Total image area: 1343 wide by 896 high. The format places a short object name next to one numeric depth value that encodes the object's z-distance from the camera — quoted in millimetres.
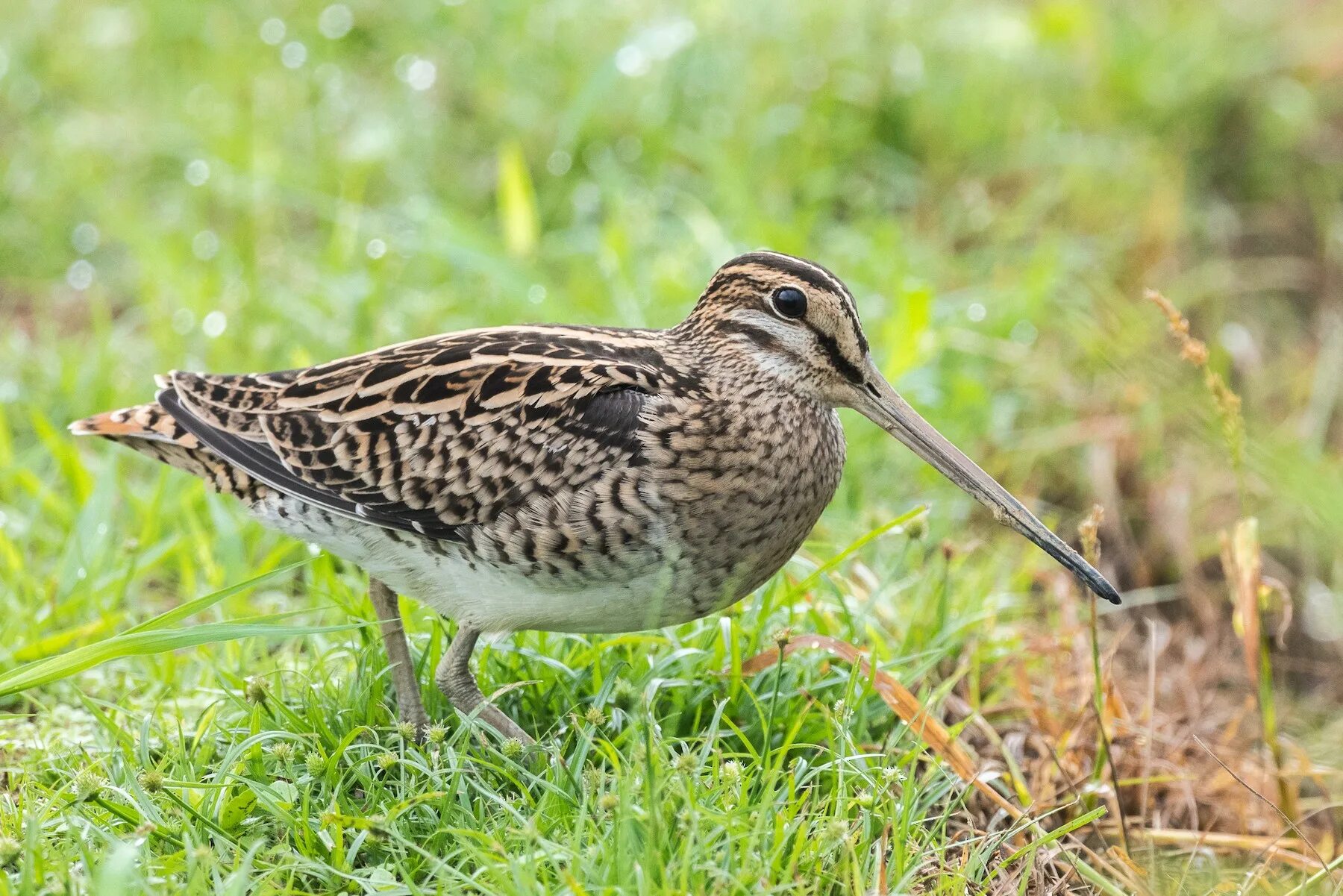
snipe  7559
